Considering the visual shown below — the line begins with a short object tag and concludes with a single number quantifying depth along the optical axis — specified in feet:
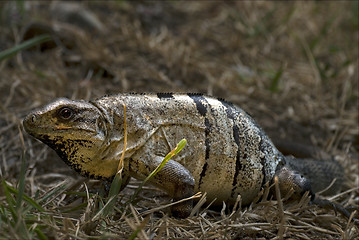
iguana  17.34
